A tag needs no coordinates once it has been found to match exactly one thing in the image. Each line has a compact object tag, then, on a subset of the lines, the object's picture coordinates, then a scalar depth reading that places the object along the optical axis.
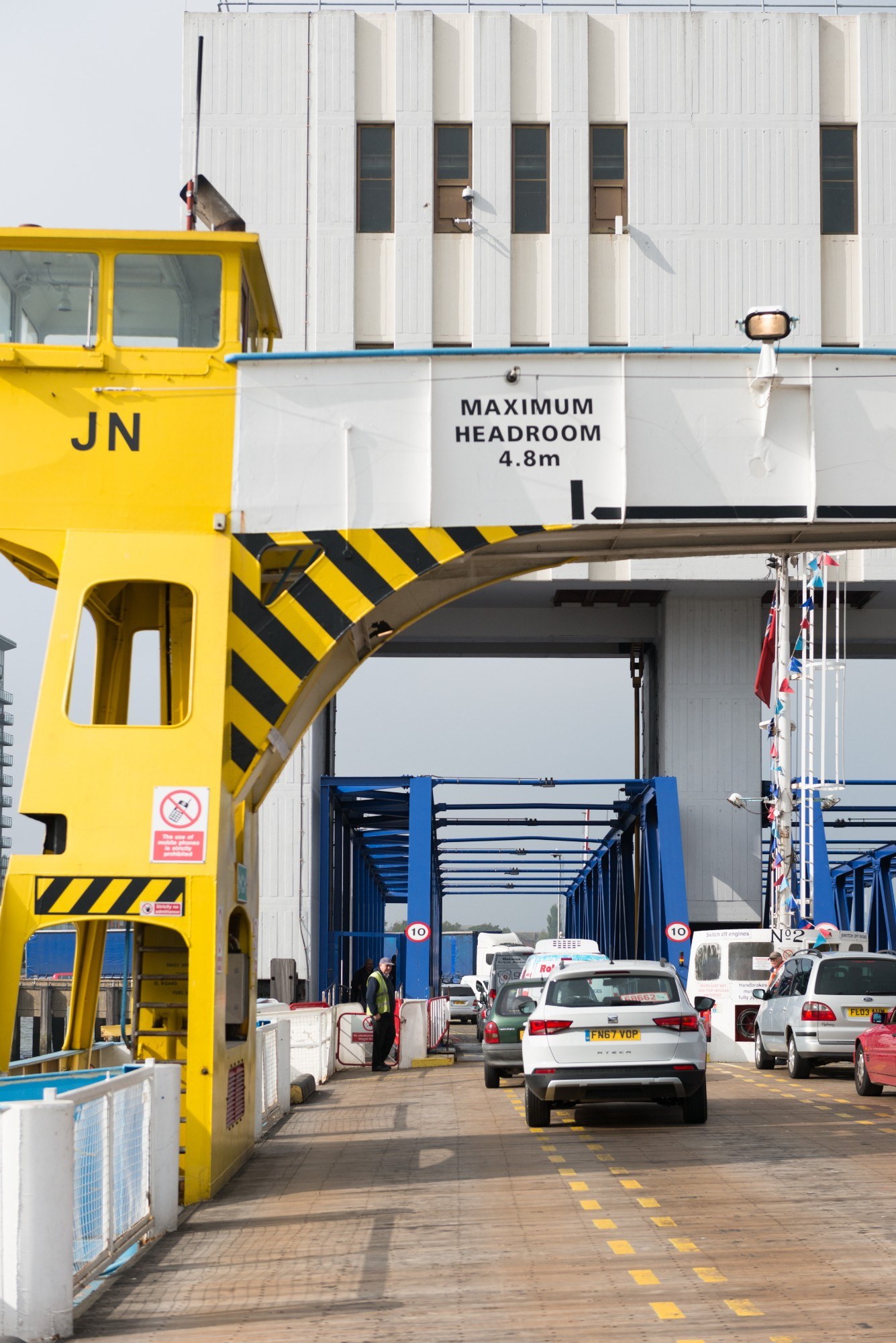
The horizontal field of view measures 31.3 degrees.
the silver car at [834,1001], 21.67
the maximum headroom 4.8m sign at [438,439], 12.90
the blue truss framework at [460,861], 36.47
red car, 17.69
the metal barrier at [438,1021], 31.54
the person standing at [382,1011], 25.05
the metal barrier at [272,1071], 16.00
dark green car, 21.78
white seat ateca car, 14.96
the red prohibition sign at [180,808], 11.67
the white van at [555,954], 34.73
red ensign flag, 35.12
